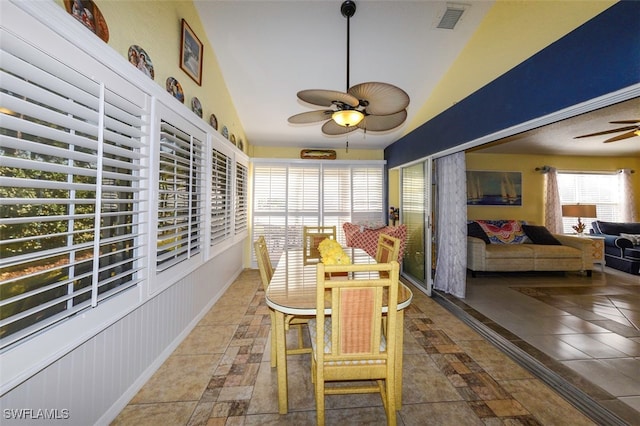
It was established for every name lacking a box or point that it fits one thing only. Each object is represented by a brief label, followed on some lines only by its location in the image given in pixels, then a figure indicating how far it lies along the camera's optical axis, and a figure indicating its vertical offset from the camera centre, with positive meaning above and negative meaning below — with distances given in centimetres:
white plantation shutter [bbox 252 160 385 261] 489 +43
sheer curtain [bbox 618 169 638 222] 544 +53
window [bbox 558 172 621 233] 564 +64
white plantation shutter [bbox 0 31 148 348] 94 +13
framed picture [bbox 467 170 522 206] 526 +68
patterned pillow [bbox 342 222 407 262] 388 -30
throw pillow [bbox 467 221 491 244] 457 -24
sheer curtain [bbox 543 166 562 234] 529 +37
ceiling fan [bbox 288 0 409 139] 169 +87
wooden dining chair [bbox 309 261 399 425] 120 -60
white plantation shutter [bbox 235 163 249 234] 403 +31
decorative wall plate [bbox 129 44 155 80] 162 +109
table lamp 507 +19
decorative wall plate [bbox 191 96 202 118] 249 +116
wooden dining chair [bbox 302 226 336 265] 298 -29
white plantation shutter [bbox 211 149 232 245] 299 +26
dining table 138 -50
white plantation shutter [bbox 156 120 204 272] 194 +18
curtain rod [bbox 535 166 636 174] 538 +112
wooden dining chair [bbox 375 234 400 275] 197 -27
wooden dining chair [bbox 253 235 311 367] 177 -50
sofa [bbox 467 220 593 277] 417 -64
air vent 238 +208
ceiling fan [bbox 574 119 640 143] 287 +117
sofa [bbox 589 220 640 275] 436 -43
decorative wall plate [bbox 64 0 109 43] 121 +106
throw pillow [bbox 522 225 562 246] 450 -30
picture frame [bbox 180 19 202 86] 227 +161
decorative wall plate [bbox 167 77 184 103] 207 +113
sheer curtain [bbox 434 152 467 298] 330 -10
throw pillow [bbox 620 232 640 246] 441 -33
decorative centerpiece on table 179 -28
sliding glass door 355 -3
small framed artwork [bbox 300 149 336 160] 493 +130
